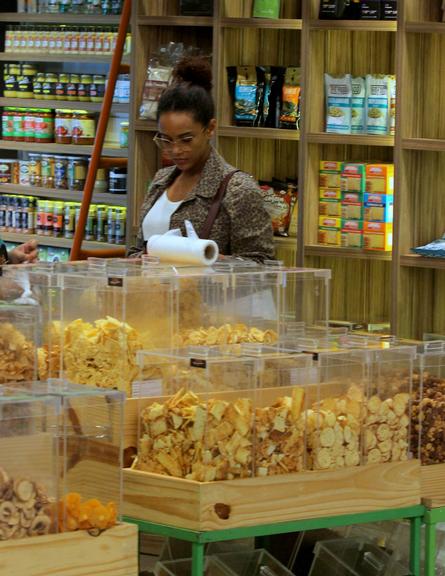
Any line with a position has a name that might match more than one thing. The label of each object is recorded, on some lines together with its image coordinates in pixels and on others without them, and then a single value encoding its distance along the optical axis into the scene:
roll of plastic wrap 5.10
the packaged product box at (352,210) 7.75
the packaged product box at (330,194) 7.84
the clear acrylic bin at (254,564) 4.77
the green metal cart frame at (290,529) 4.15
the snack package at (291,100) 7.99
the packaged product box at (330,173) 7.85
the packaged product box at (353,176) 7.74
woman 6.01
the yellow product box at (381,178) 7.63
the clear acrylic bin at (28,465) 3.55
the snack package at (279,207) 8.11
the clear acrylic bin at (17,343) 4.40
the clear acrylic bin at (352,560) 4.93
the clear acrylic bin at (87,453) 3.69
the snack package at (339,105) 7.74
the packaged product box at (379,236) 7.66
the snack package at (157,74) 8.37
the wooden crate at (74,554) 3.50
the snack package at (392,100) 7.59
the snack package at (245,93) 8.05
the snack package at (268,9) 8.01
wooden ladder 8.70
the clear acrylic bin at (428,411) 4.71
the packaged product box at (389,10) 7.51
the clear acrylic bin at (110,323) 4.60
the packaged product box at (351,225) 7.77
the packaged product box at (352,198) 7.75
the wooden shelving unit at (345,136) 7.47
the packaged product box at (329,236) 7.85
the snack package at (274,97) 8.06
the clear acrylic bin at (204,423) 4.23
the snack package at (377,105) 7.61
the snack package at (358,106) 7.71
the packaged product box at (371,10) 7.58
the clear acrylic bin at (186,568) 4.59
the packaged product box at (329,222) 7.85
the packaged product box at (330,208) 7.84
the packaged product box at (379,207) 7.64
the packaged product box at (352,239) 7.77
